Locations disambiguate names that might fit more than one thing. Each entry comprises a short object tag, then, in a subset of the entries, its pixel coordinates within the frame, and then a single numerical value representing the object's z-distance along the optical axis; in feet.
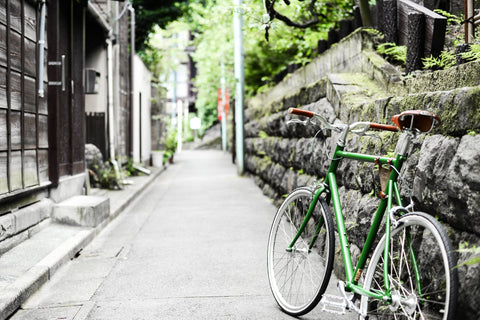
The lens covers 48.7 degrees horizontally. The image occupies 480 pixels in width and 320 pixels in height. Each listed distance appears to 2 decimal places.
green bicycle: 9.07
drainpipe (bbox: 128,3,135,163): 55.68
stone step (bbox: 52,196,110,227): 24.11
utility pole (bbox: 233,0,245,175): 52.13
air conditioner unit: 32.40
